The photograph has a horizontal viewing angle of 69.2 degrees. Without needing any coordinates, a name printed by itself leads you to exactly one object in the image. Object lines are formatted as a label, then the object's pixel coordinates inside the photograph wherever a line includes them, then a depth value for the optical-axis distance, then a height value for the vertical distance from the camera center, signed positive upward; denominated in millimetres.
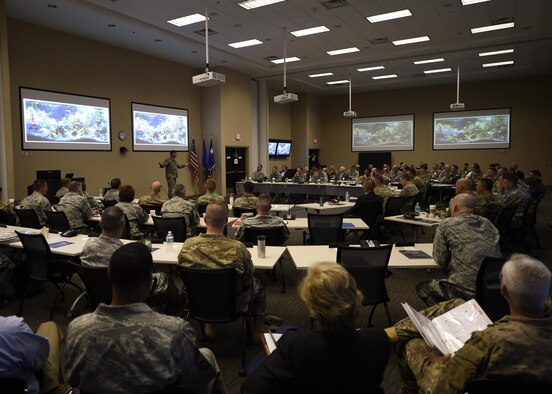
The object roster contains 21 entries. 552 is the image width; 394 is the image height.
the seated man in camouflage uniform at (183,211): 5754 -630
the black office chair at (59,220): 5602 -729
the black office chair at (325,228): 5418 -846
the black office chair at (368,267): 3389 -867
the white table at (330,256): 3576 -866
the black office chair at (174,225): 5355 -776
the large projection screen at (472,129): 17750 +1642
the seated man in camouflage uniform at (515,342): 1598 -724
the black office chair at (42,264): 4027 -997
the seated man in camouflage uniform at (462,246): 3293 -676
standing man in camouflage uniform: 12945 -44
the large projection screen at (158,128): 12539 +1315
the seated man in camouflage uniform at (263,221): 4812 -652
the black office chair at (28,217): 5715 -705
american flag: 14531 +197
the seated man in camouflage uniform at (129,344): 1633 -736
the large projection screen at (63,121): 9656 +1228
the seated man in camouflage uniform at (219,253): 3180 -689
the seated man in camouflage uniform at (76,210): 5945 -619
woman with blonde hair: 1550 -735
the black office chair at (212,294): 3002 -973
